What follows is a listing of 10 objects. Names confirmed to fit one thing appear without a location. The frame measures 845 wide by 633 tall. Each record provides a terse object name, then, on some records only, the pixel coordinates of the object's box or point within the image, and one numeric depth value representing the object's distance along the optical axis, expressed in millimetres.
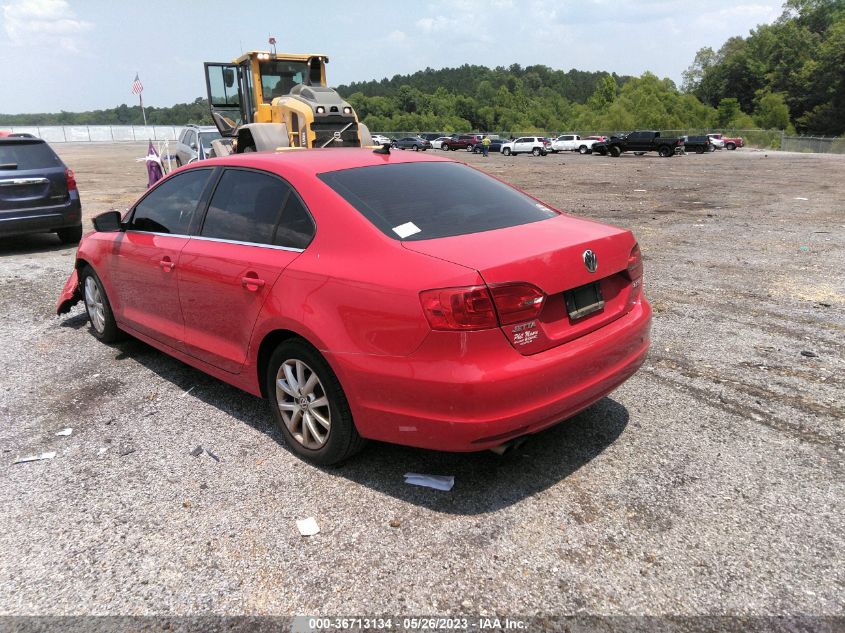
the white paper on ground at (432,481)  3244
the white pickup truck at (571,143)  52062
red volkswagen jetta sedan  2750
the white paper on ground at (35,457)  3612
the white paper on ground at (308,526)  2895
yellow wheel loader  12094
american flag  31631
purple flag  14914
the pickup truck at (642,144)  45219
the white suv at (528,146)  50344
